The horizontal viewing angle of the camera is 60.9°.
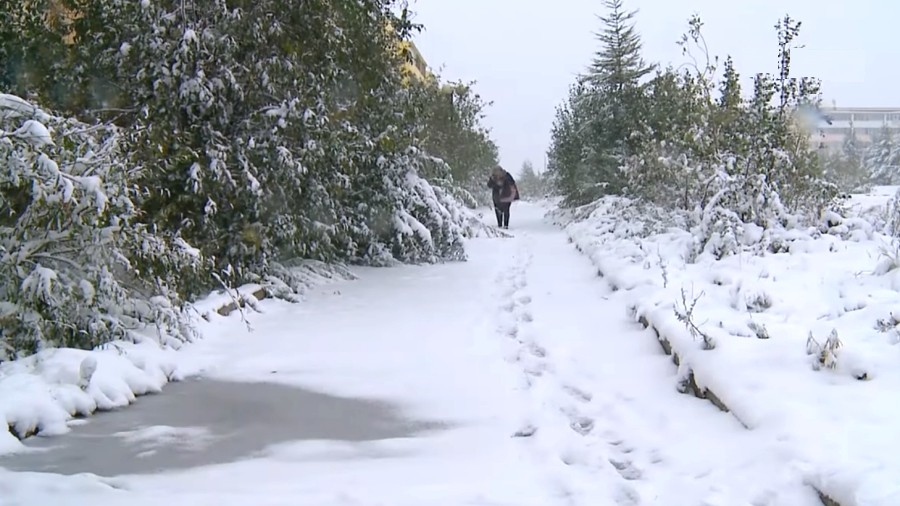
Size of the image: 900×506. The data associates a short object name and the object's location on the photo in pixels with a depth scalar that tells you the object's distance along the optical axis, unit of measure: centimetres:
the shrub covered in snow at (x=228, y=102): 714
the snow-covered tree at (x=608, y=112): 1923
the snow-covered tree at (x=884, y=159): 3766
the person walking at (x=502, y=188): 1816
